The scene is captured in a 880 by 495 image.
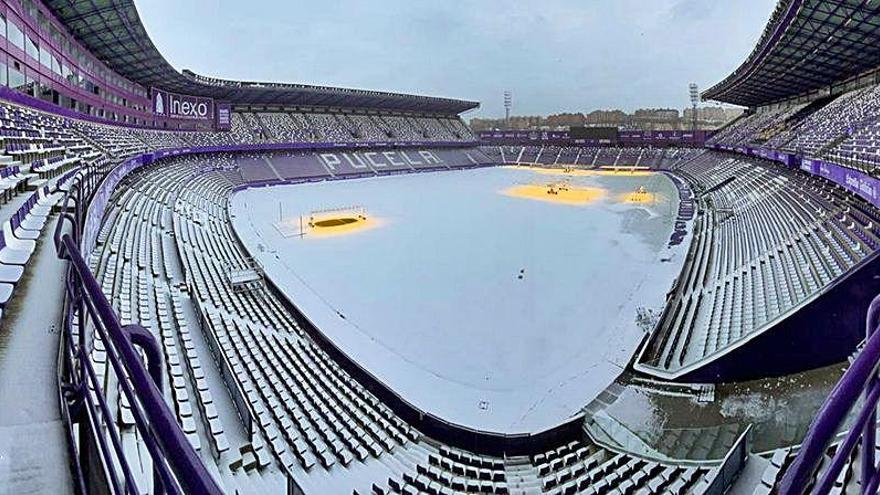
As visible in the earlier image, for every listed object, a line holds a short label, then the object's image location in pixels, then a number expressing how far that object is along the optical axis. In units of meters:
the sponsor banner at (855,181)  14.77
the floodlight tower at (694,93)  77.20
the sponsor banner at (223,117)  52.31
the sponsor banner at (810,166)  23.12
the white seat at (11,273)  3.57
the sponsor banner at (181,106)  44.87
